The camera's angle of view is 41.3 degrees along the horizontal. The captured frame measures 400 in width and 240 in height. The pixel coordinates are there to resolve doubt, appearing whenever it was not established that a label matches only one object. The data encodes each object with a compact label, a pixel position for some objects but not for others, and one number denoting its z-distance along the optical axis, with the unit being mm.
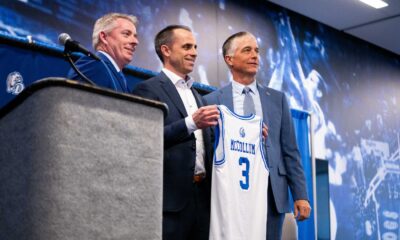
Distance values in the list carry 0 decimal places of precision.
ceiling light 5520
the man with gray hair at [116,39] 2312
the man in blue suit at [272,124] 2352
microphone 1686
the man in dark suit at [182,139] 2016
